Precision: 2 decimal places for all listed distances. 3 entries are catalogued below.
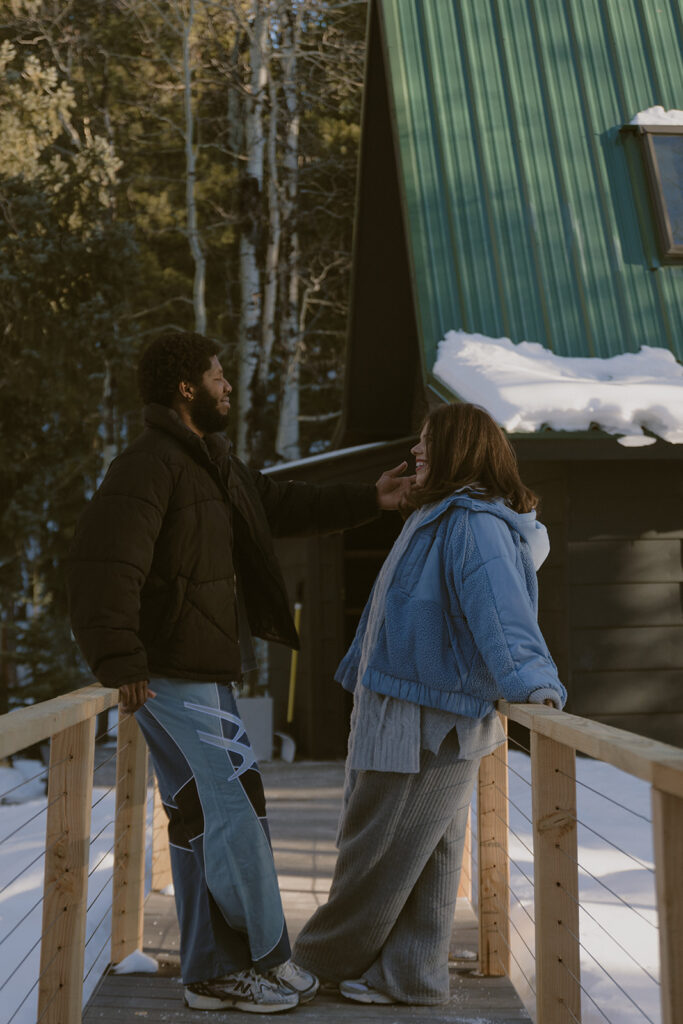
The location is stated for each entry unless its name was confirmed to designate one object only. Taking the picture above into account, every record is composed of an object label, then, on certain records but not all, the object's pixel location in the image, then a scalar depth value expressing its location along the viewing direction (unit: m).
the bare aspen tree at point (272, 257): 13.50
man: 2.89
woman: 2.78
